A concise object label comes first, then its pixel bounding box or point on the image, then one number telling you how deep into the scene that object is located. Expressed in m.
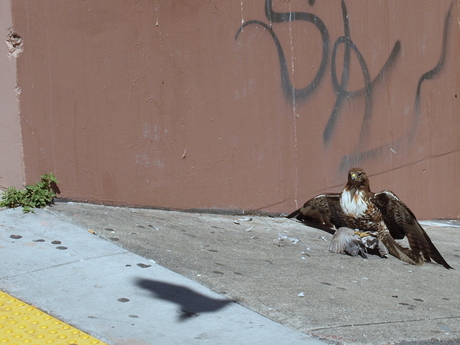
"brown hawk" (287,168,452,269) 5.59
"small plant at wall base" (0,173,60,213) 5.01
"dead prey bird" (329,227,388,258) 5.43
